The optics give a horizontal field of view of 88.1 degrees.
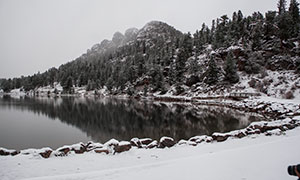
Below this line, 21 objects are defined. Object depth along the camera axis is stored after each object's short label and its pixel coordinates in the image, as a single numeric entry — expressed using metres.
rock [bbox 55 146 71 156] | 8.05
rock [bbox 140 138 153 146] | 10.15
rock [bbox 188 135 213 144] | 10.21
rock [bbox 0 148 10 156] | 8.12
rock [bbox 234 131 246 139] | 10.57
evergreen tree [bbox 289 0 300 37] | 43.95
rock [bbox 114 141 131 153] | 8.46
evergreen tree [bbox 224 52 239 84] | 43.22
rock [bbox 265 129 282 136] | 10.14
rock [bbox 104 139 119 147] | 8.75
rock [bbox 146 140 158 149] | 9.46
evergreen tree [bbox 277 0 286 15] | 58.95
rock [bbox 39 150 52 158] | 7.77
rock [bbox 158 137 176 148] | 9.50
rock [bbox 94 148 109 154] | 8.42
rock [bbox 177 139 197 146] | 9.74
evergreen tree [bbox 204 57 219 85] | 46.78
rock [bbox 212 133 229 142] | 10.20
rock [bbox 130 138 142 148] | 9.74
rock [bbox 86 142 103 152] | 8.80
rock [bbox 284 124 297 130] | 11.36
